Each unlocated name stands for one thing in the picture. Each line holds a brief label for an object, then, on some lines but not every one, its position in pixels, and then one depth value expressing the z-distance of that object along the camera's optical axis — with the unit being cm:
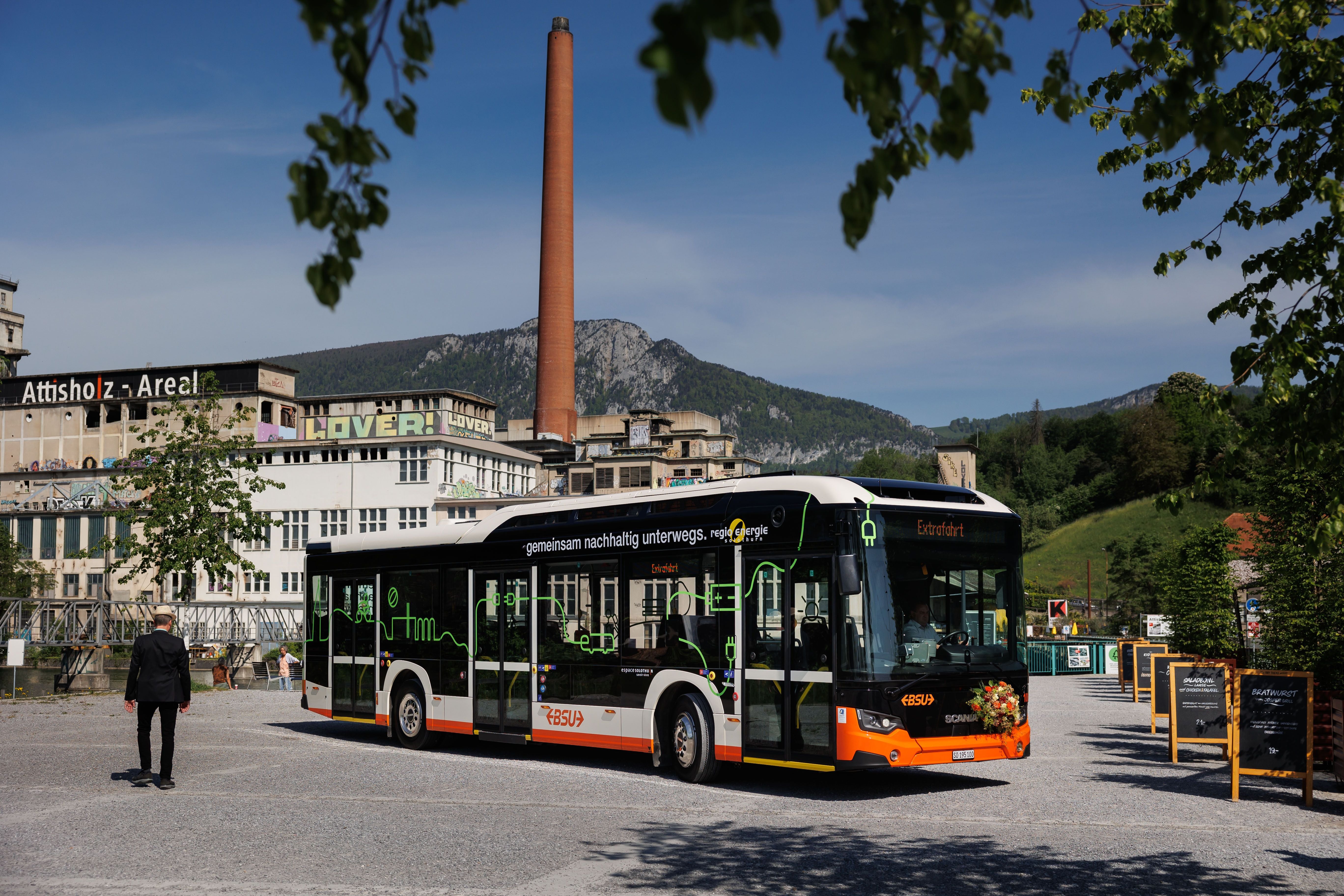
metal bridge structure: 3944
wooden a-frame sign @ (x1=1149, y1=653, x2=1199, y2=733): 1938
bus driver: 1291
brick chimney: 8506
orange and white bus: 1274
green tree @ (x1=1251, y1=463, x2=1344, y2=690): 1432
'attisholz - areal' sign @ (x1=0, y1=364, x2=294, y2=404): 10531
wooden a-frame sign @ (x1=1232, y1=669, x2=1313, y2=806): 1227
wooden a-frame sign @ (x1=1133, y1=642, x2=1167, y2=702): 2923
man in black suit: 1346
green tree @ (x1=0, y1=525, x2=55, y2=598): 8438
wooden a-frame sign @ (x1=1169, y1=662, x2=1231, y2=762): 1474
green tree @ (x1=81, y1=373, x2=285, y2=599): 3938
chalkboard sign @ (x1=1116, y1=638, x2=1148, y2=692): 3281
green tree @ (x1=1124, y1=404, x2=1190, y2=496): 12875
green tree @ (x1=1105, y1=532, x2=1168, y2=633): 7488
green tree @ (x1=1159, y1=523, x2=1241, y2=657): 2422
